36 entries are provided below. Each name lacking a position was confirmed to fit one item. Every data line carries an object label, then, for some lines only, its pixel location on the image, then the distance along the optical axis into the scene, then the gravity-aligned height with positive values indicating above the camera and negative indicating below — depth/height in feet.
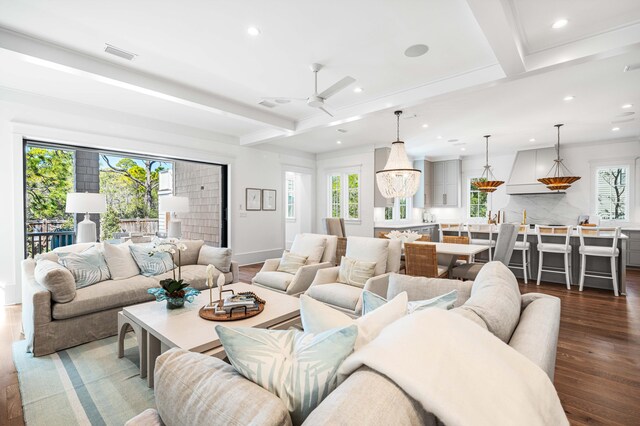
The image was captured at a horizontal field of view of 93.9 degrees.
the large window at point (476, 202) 27.91 +0.76
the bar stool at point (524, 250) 16.40 -2.28
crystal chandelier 14.47 +1.70
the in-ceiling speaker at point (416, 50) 9.67 +5.32
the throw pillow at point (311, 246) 12.69 -1.55
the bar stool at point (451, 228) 20.01 -1.22
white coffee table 6.24 -2.65
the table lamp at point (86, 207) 12.16 +0.22
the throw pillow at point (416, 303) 4.27 -1.38
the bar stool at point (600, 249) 14.07 -1.94
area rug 5.96 -3.99
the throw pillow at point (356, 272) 10.15 -2.13
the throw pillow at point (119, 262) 10.71 -1.84
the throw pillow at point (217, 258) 13.14 -2.06
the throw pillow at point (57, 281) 8.41 -1.96
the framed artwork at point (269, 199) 23.06 +0.96
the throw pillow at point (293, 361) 2.57 -1.38
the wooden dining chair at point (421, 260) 11.01 -1.88
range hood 23.84 +3.21
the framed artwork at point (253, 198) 21.97 +0.99
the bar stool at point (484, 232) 17.35 -1.36
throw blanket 2.20 -1.33
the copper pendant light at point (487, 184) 21.13 +1.84
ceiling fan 10.24 +4.34
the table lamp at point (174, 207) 16.20 +0.27
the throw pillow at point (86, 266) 9.70 -1.79
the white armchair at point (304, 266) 11.24 -2.23
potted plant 8.02 -2.20
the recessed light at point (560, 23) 8.35 +5.29
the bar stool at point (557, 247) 15.33 -1.97
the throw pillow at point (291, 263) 12.30 -2.15
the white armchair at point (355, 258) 9.46 -2.12
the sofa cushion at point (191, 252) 13.38 -1.85
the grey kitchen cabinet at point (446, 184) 28.63 +2.61
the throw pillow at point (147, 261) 11.42 -1.90
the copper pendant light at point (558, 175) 19.05 +2.66
